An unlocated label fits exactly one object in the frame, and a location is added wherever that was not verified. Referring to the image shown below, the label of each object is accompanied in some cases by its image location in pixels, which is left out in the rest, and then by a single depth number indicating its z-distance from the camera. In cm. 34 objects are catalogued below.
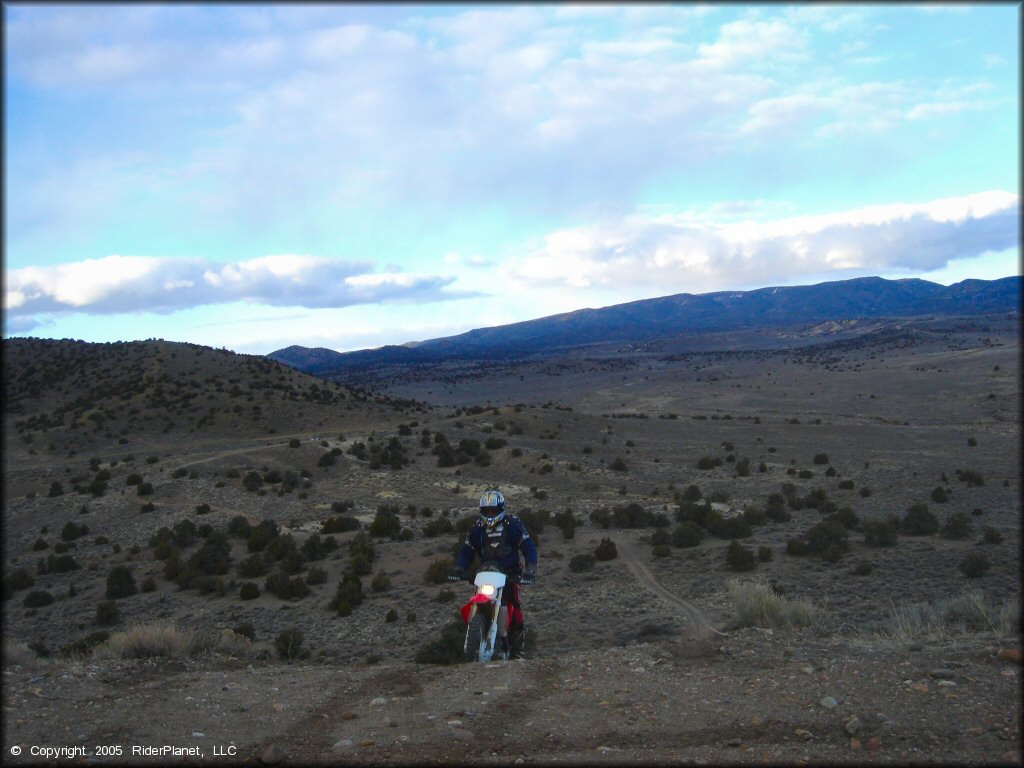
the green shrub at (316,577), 1519
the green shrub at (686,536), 1664
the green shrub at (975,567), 1256
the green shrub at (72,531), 2131
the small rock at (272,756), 509
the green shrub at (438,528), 1925
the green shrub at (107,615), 1382
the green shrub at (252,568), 1611
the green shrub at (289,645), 1030
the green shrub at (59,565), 1817
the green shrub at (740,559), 1408
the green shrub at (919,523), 1647
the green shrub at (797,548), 1488
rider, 786
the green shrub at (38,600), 1550
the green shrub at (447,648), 872
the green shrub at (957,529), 1557
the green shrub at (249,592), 1447
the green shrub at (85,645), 1045
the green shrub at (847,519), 1784
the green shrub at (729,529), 1716
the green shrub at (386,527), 1922
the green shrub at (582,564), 1492
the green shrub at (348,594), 1339
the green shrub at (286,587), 1439
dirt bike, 761
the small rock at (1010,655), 626
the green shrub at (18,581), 1697
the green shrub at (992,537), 1470
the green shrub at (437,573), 1456
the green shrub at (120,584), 1557
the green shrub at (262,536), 1853
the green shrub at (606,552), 1572
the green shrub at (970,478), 2358
